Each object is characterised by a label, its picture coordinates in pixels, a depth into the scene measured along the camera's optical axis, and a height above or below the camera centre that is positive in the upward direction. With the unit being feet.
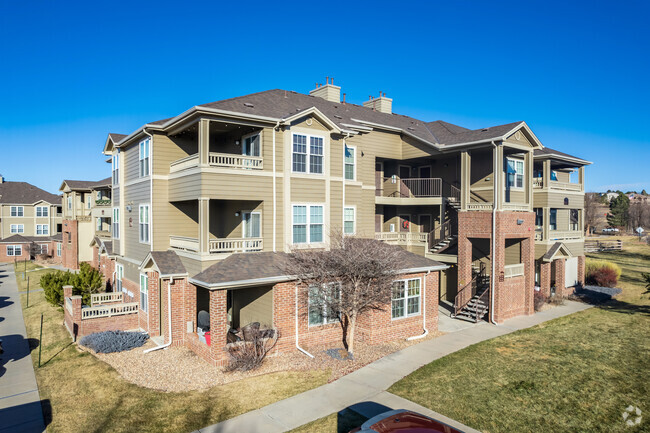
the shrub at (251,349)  47.98 -15.70
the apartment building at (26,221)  179.83 -1.86
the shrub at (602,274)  103.45 -14.95
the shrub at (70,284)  75.41 -12.17
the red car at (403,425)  26.24 -13.45
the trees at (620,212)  307.33 +1.25
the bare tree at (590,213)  297.94 +0.64
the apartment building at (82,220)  123.95 -0.95
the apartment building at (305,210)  56.65 +0.85
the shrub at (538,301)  79.75 -16.40
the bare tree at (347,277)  50.37 -7.49
